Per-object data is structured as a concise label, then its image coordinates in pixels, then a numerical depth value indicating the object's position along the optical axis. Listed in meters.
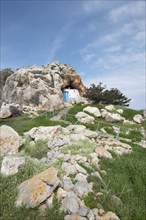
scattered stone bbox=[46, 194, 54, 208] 3.77
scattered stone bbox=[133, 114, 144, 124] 13.69
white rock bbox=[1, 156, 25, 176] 4.53
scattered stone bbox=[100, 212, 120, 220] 3.55
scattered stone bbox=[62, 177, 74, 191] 4.16
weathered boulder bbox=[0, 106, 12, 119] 13.39
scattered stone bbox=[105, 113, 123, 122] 13.14
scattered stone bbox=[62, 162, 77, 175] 4.73
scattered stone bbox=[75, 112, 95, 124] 11.62
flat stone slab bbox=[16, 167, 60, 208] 3.71
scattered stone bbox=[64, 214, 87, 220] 3.50
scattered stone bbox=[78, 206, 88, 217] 3.57
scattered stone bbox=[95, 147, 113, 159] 5.94
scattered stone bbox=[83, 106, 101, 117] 13.77
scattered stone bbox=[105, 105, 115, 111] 15.18
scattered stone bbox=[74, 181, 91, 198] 4.02
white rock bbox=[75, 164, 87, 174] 4.75
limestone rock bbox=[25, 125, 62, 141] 7.08
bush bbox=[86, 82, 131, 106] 19.54
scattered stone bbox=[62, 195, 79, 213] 3.65
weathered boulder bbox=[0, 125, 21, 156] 5.66
